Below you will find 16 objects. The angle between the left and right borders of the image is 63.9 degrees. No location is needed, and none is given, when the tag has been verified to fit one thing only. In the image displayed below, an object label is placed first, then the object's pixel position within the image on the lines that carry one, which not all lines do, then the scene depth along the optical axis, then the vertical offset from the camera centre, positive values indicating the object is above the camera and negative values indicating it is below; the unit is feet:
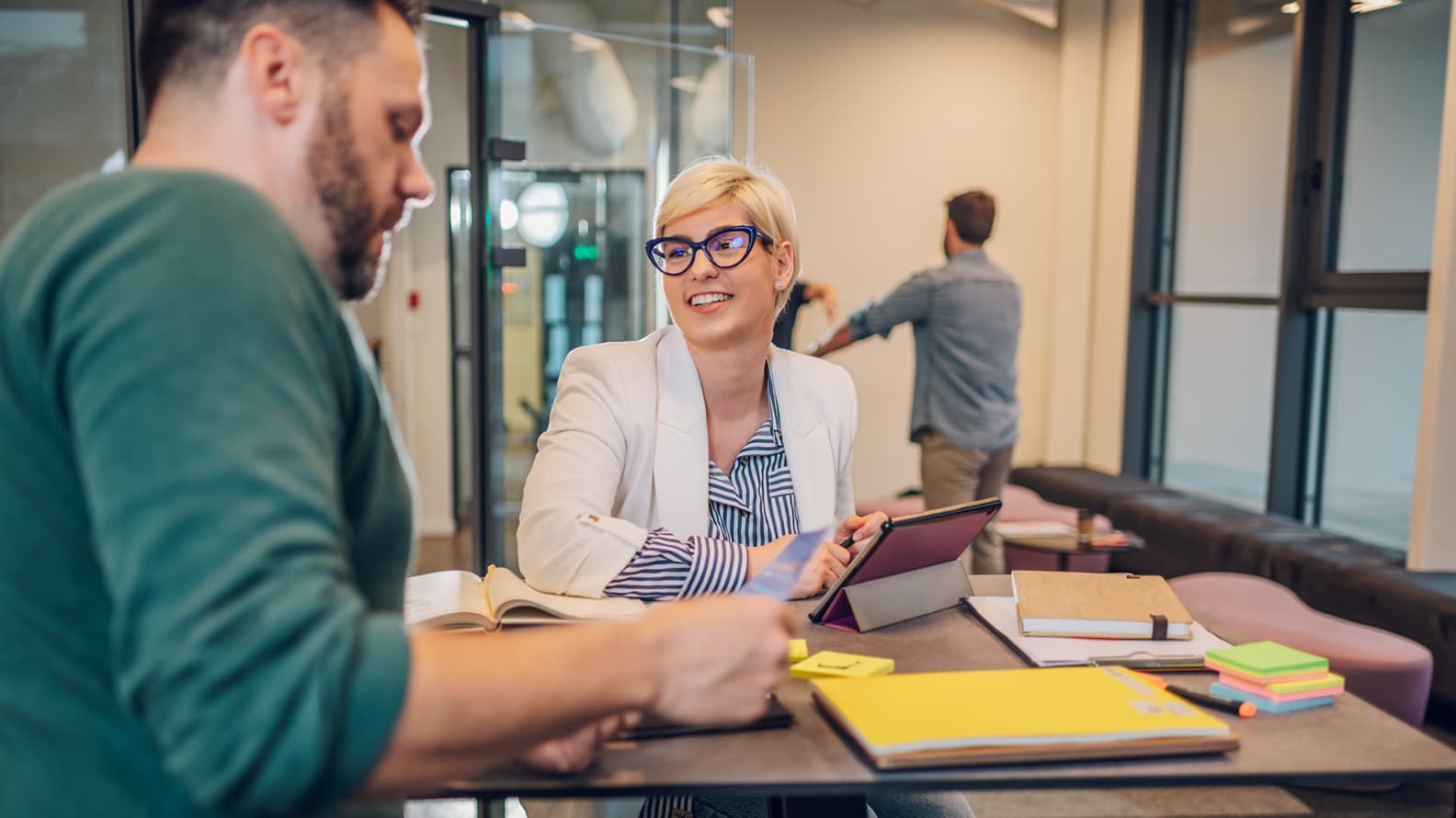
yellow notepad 3.66 -1.38
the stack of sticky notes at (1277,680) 4.40 -1.44
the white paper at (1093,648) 4.76 -1.47
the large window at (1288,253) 14.30 +0.73
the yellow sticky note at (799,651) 4.76 -1.46
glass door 11.98 +1.12
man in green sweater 2.16 -0.43
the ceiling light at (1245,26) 17.46 +4.21
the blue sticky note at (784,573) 3.31 -0.80
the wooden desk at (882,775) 3.51 -1.48
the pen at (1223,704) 4.29 -1.49
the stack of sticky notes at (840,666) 4.55 -1.46
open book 4.67 -1.33
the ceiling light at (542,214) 12.50 +0.80
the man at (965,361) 14.89 -0.82
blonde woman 6.15 -0.73
